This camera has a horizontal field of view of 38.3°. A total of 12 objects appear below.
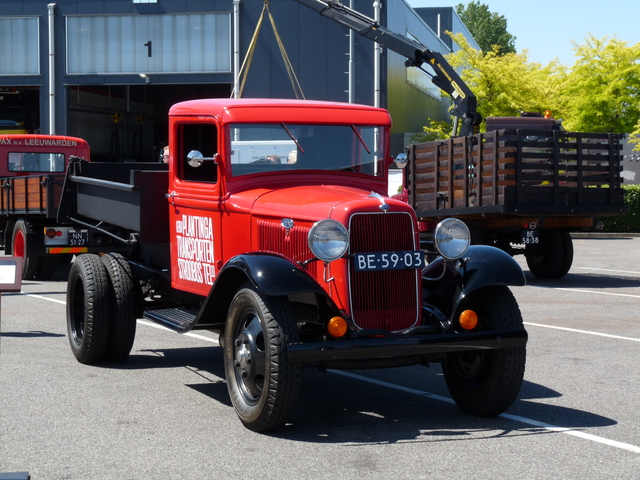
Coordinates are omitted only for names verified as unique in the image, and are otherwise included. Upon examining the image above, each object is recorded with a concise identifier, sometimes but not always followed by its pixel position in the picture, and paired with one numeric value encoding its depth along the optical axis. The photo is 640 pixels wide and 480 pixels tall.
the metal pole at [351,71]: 31.28
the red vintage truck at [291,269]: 5.52
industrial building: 32.19
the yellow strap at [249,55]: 15.03
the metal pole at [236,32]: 32.59
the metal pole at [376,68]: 31.33
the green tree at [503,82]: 33.84
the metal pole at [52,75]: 33.78
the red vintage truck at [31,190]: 14.54
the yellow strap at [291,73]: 13.35
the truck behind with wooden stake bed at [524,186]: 14.00
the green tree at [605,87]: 33.06
